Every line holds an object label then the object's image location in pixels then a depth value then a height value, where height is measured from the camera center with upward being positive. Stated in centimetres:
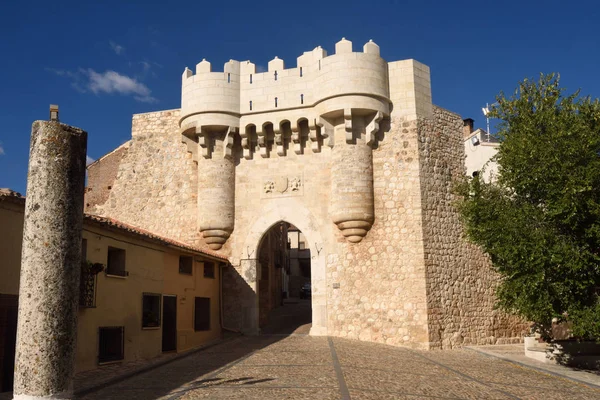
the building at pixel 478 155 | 2011 +473
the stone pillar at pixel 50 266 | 711 +43
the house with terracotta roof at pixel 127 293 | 984 +14
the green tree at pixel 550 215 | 1259 +171
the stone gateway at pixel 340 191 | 1719 +327
